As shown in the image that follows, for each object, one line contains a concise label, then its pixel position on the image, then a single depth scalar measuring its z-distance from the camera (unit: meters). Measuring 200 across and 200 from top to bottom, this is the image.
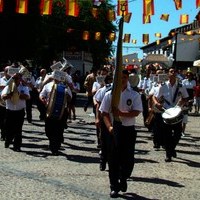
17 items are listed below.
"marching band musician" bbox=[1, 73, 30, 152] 12.20
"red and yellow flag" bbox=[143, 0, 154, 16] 14.87
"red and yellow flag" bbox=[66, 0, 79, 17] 16.52
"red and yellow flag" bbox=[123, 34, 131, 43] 26.55
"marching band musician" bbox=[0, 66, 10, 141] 13.71
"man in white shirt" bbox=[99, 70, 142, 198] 7.84
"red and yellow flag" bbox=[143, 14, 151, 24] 17.63
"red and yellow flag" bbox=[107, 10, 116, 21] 21.41
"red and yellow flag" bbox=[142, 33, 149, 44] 26.98
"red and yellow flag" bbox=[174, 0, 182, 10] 15.02
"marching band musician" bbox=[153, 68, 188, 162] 11.31
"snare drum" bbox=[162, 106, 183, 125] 10.81
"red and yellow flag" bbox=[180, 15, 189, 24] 20.80
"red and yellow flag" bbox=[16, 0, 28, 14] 16.39
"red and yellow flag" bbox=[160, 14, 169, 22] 21.57
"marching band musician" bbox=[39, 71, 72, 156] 11.61
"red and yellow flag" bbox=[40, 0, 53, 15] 16.77
